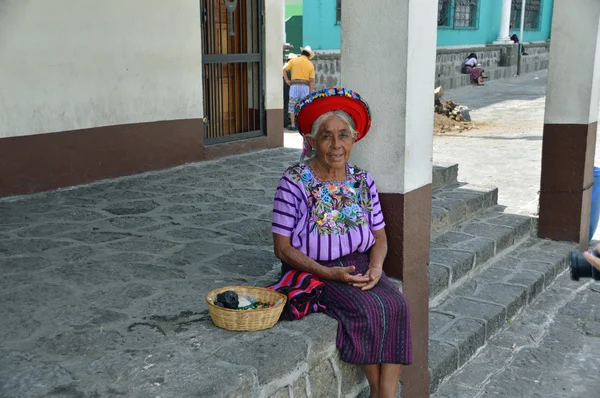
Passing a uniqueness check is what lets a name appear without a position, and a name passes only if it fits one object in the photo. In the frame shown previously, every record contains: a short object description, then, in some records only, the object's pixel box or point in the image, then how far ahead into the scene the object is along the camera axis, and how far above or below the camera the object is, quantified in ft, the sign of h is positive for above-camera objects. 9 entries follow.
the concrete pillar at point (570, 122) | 18.92 -2.02
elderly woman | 10.07 -2.90
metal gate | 24.39 -0.64
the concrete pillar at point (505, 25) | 75.82 +3.07
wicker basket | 9.45 -3.71
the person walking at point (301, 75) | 40.27 -1.37
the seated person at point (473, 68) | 71.72 -1.69
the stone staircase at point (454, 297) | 9.07 -4.99
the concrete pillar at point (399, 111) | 10.56 -0.94
